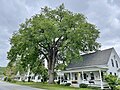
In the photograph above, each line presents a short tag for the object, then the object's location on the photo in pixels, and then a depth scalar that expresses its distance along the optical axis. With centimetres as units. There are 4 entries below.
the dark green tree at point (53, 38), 1529
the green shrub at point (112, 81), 1223
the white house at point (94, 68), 1386
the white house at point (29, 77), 2834
